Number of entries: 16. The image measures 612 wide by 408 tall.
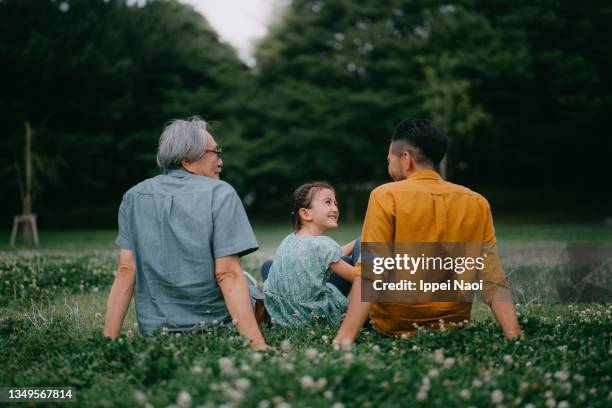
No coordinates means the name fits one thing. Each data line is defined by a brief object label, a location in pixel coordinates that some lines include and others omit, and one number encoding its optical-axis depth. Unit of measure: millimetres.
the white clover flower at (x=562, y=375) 3213
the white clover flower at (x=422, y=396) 2866
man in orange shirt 4082
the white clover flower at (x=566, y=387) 3131
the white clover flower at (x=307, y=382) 2779
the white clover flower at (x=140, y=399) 2730
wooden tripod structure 16906
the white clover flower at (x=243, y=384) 2688
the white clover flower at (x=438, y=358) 3406
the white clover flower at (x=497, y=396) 2846
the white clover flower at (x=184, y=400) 2619
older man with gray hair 4332
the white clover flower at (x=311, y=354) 3088
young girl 4992
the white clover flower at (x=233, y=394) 2645
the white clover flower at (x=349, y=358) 3131
